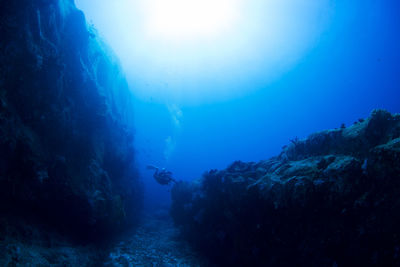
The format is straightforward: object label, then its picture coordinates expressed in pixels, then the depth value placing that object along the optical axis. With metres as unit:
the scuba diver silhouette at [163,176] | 19.69
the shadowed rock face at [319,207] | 5.03
